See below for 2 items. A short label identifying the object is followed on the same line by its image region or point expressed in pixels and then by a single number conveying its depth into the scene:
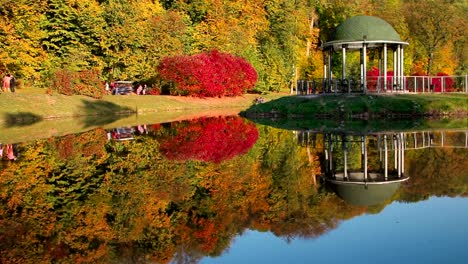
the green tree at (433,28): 67.62
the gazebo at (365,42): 32.69
